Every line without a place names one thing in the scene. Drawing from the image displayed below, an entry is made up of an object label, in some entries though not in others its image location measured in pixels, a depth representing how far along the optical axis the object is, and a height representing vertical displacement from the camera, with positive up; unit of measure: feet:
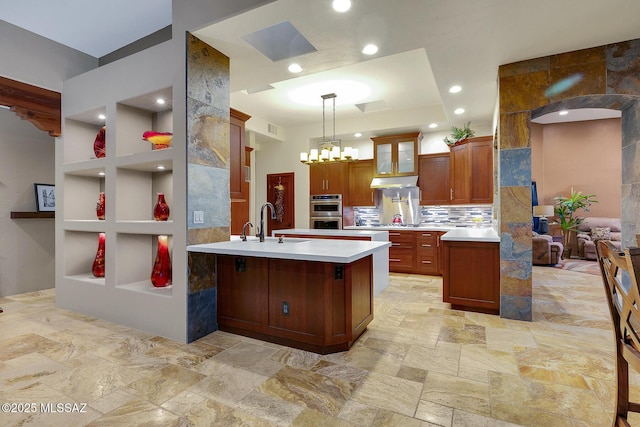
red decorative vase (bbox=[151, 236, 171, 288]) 10.41 -1.82
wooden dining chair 3.34 -1.30
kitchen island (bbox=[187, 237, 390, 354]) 8.21 -2.32
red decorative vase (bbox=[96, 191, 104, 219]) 12.13 +0.23
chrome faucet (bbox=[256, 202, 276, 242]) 10.34 -0.56
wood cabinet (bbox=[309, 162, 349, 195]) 22.26 +2.51
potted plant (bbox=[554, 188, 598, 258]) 24.31 -0.41
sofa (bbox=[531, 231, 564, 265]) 21.08 -2.77
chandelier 16.43 +3.15
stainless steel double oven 22.21 +0.01
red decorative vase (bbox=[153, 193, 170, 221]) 10.54 +0.06
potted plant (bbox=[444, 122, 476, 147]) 18.02 +4.54
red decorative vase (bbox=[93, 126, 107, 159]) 11.94 +2.76
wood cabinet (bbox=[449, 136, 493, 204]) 17.69 +2.39
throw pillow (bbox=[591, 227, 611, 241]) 22.81 -1.66
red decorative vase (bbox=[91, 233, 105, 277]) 12.07 -1.90
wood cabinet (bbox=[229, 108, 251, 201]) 12.99 +2.53
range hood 20.11 +1.99
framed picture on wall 15.55 +0.87
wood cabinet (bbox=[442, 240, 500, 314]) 11.55 -2.47
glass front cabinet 20.45 +3.90
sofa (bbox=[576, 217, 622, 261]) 22.84 -1.70
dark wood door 23.82 +1.25
